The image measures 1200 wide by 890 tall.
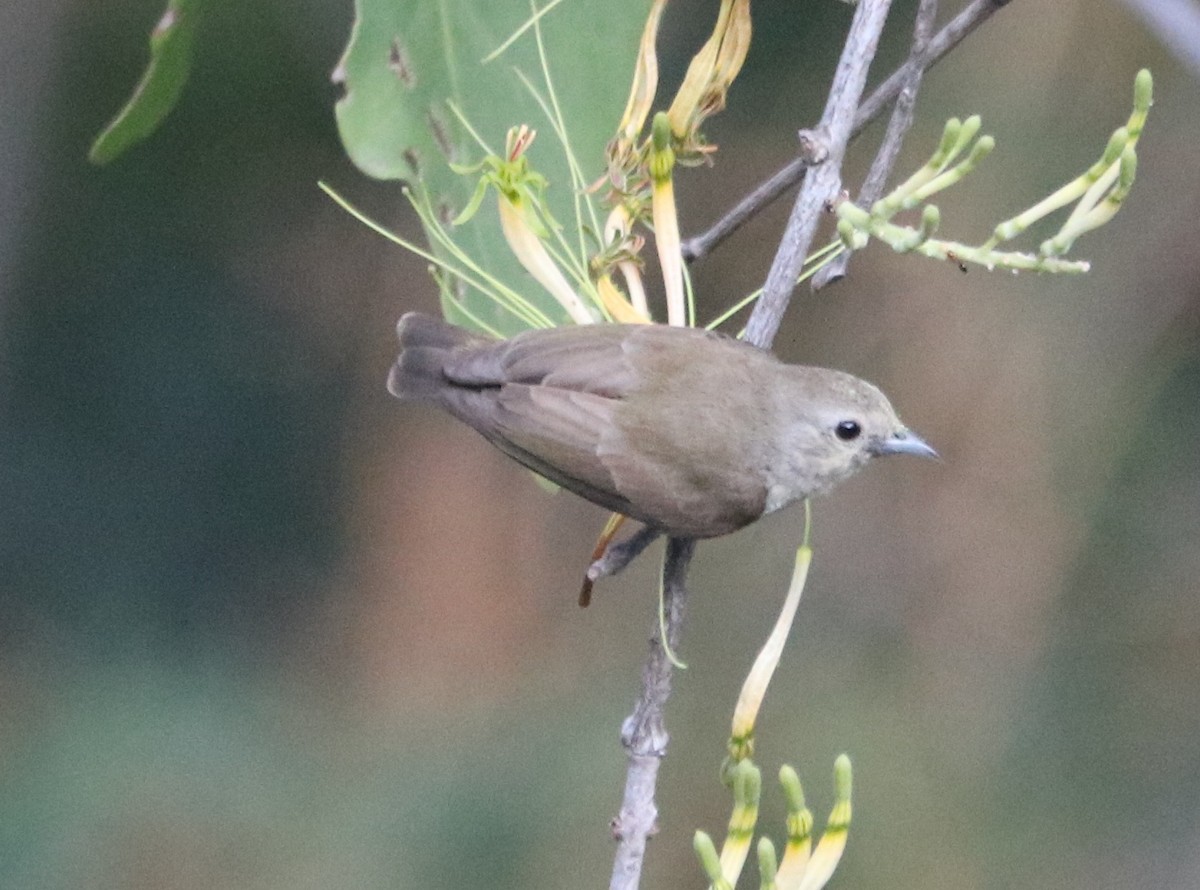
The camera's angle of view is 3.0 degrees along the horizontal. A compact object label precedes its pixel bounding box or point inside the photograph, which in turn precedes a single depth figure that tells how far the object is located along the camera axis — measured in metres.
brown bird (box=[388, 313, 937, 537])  3.28
